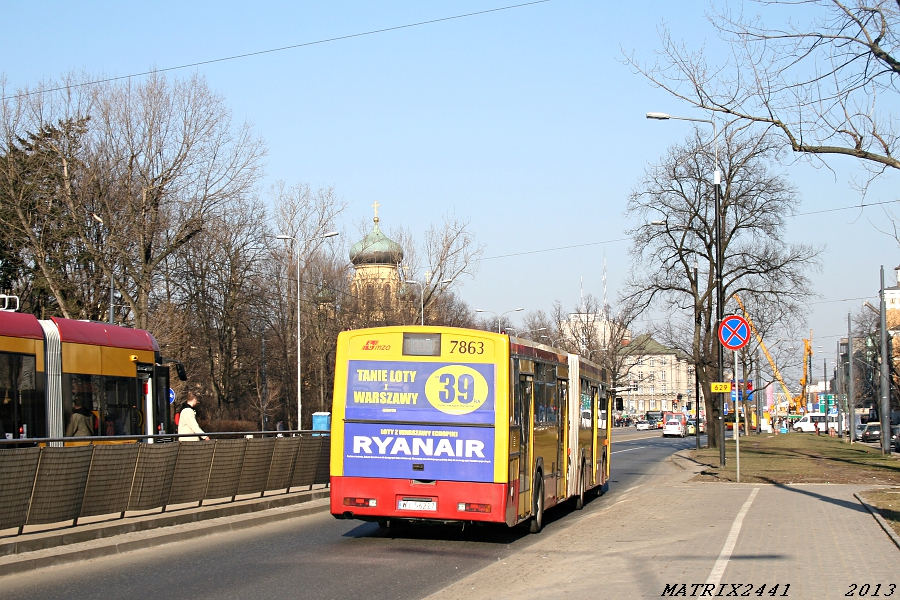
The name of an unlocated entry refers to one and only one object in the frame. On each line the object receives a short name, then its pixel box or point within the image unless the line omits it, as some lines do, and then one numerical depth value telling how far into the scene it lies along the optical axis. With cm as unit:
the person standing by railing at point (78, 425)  1763
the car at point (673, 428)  7444
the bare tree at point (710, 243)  3975
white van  11025
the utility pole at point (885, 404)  4000
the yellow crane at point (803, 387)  8244
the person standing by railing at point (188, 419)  1838
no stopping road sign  2234
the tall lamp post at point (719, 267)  2921
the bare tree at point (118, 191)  3841
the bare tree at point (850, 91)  1319
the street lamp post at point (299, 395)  4153
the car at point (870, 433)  7497
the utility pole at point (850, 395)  5258
